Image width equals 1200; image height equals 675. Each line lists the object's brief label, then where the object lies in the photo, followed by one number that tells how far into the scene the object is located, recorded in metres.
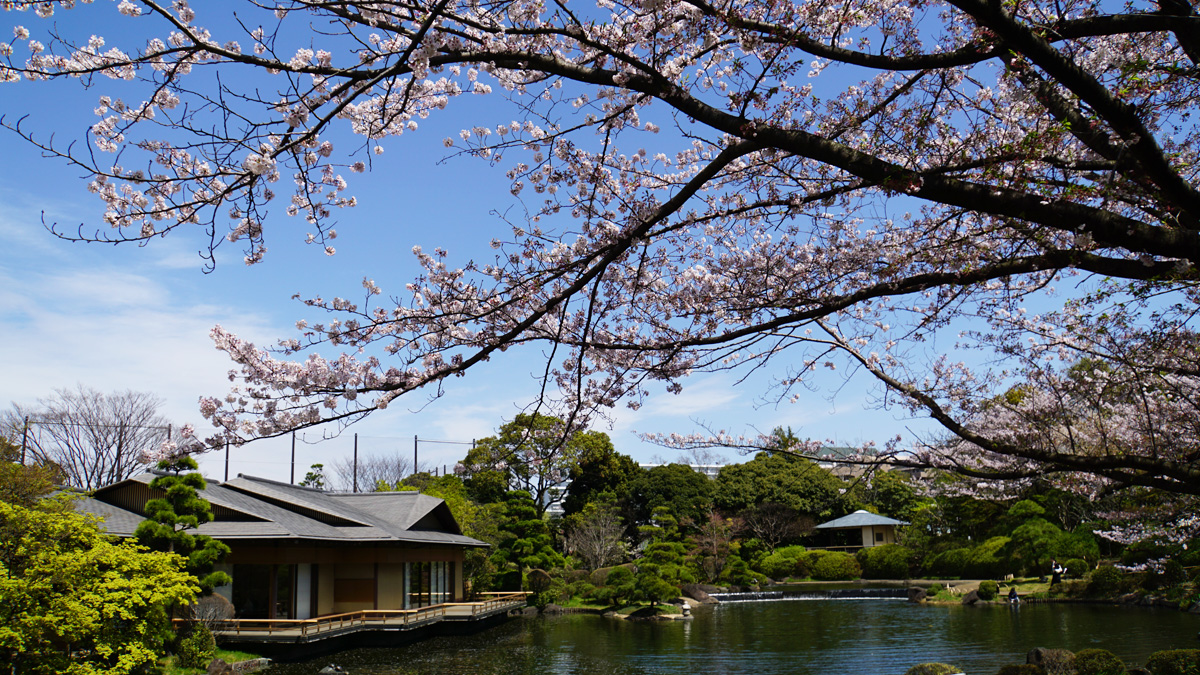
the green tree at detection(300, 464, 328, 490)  30.73
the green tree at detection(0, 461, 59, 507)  12.70
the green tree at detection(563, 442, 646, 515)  32.50
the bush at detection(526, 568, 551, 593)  24.88
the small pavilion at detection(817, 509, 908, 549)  31.62
